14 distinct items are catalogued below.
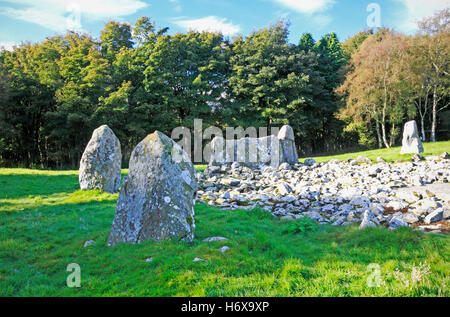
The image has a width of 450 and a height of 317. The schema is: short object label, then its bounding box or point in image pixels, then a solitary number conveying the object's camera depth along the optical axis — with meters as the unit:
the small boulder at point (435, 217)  6.21
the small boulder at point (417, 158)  15.79
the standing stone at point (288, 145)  18.39
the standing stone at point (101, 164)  11.16
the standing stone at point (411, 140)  18.38
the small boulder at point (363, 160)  17.38
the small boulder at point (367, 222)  5.68
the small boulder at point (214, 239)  5.27
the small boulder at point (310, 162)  18.57
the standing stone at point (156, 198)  5.28
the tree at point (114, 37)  32.22
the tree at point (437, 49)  27.91
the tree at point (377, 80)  29.00
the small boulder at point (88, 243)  5.45
